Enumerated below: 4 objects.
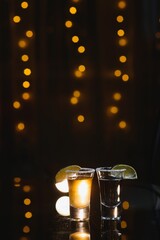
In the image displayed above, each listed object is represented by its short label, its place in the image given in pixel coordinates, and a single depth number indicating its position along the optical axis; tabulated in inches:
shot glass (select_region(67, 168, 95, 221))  38.9
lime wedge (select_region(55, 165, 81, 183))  46.4
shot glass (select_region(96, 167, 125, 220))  39.2
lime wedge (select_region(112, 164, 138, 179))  43.8
